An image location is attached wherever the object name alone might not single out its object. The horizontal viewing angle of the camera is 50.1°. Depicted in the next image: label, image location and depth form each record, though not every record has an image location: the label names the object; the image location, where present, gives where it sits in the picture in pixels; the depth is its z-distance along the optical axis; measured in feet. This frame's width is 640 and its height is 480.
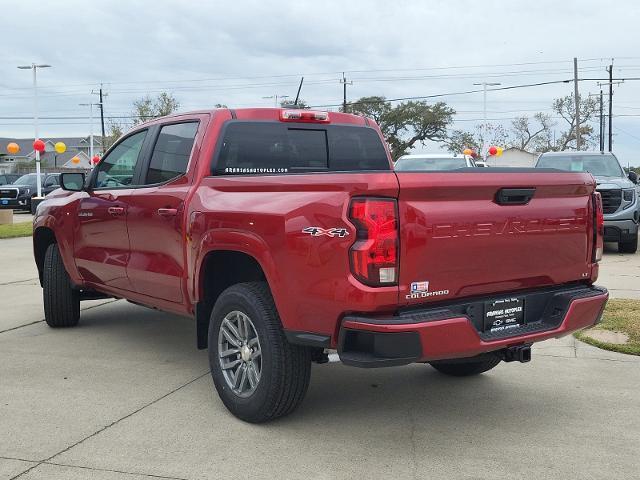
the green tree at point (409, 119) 229.45
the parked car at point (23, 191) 91.91
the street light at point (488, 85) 142.68
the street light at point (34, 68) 130.17
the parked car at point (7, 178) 119.55
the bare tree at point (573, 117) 232.12
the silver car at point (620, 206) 39.99
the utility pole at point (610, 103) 198.18
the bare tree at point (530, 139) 256.77
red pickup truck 10.74
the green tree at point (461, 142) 227.05
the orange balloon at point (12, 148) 108.64
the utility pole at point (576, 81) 150.82
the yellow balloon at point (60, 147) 115.71
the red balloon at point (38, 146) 89.61
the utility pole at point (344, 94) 194.33
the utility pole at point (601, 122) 210.26
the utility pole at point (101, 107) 218.18
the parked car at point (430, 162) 44.73
